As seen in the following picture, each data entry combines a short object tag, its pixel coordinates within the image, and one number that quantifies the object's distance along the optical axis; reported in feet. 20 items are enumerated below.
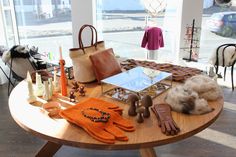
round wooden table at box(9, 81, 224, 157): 3.46
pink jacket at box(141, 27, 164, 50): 11.34
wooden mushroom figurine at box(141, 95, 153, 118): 4.05
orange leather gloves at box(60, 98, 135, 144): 3.56
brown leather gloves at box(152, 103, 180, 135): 3.69
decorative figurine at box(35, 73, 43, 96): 5.04
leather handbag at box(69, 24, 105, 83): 5.48
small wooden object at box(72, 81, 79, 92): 5.29
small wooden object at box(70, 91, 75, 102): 4.76
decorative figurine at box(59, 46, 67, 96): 4.99
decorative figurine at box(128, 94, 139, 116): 4.16
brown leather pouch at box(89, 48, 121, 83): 5.50
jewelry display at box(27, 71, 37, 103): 4.78
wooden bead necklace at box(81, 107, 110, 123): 3.86
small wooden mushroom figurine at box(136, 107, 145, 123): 3.99
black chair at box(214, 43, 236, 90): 9.91
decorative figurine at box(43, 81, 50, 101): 4.81
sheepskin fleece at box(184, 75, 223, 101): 4.67
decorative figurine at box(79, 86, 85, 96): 5.06
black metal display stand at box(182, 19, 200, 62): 12.08
